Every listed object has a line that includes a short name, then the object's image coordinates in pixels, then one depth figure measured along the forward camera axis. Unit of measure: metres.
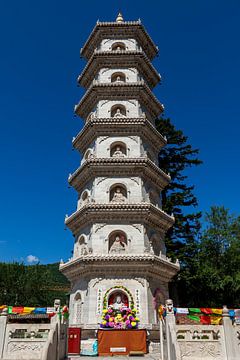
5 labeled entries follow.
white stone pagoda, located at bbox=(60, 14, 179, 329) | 18.94
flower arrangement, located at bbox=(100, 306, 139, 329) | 17.14
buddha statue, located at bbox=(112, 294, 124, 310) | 18.13
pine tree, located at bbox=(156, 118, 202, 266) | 27.67
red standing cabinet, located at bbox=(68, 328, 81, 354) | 17.00
